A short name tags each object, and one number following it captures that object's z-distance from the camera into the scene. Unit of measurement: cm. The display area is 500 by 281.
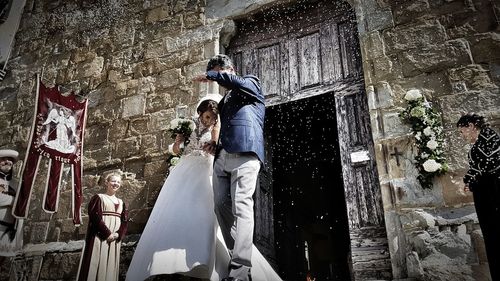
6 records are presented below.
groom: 270
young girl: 368
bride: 287
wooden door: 372
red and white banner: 417
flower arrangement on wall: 340
